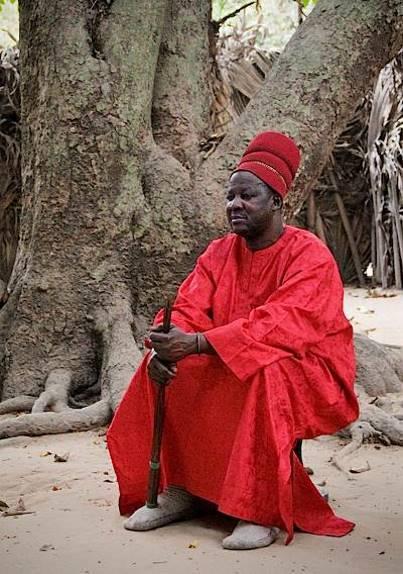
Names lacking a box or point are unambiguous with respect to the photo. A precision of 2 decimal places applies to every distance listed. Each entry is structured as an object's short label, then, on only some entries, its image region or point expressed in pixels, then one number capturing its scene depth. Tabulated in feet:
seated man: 9.32
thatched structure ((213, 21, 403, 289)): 31.01
